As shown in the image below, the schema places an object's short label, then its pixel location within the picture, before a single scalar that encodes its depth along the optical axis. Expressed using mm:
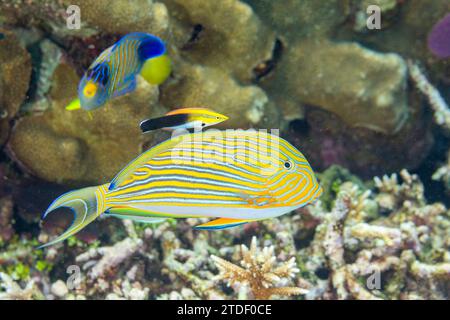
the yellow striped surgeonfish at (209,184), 1833
